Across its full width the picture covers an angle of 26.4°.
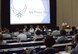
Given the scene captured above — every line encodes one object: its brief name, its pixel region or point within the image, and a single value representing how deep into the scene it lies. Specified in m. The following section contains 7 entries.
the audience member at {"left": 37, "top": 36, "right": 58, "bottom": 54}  2.79
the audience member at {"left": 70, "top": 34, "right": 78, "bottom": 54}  2.95
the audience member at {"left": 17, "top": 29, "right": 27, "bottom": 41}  6.46
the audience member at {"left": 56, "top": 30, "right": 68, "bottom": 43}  5.25
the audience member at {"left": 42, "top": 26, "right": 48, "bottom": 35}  8.56
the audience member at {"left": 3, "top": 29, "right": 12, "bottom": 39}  7.14
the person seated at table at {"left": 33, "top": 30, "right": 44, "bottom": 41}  6.36
